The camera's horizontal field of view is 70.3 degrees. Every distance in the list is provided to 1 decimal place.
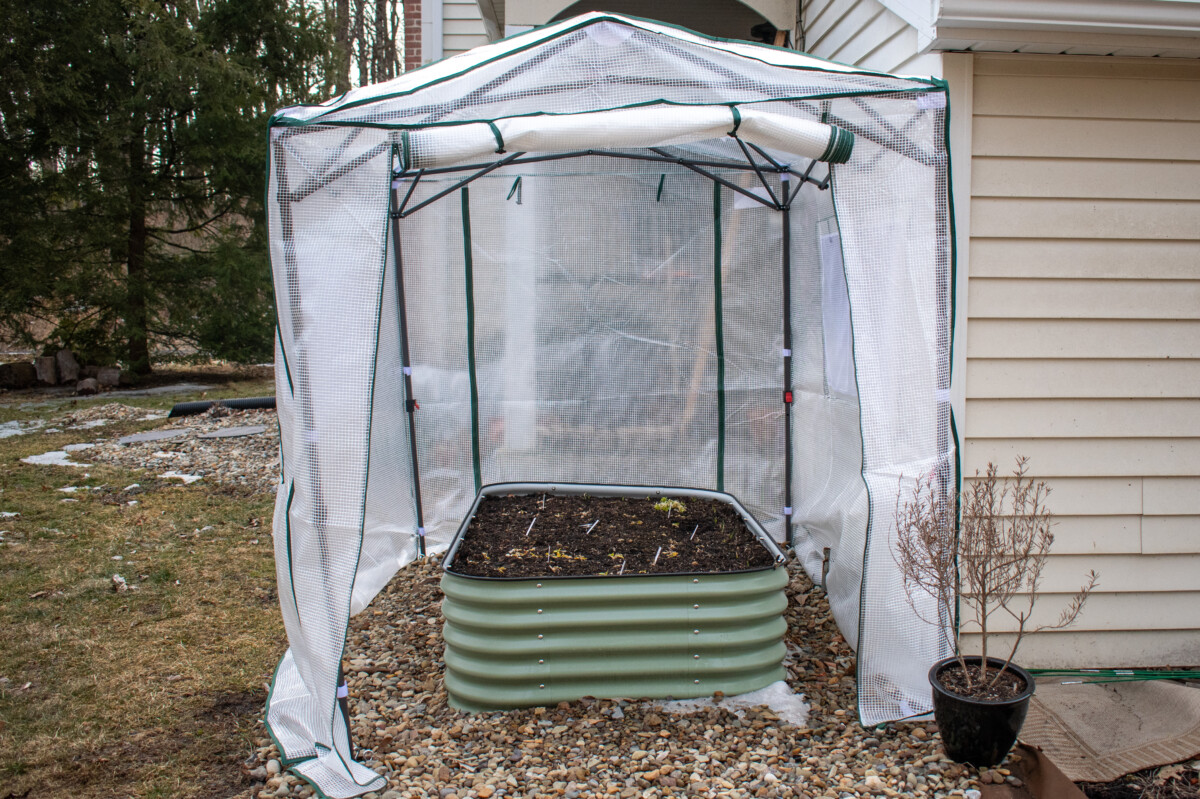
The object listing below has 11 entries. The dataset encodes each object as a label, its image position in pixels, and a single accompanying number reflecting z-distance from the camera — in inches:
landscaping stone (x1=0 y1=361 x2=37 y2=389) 392.5
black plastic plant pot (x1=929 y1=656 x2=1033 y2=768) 91.3
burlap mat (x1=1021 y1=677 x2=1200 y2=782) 97.2
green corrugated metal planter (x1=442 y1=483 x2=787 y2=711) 107.3
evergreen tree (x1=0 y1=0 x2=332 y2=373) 375.2
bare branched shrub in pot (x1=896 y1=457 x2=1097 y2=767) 92.2
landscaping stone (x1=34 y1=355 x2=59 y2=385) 399.2
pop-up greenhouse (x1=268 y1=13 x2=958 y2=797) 91.7
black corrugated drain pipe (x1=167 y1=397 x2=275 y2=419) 320.3
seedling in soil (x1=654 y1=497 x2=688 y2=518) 143.1
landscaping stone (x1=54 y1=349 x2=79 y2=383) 399.9
